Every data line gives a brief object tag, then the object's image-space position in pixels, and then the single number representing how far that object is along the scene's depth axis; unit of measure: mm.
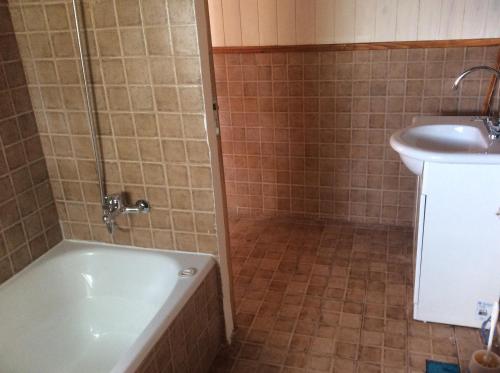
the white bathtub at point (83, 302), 1745
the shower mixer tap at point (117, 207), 1877
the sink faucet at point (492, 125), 1968
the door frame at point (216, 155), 1623
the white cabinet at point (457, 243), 1813
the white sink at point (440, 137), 1917
